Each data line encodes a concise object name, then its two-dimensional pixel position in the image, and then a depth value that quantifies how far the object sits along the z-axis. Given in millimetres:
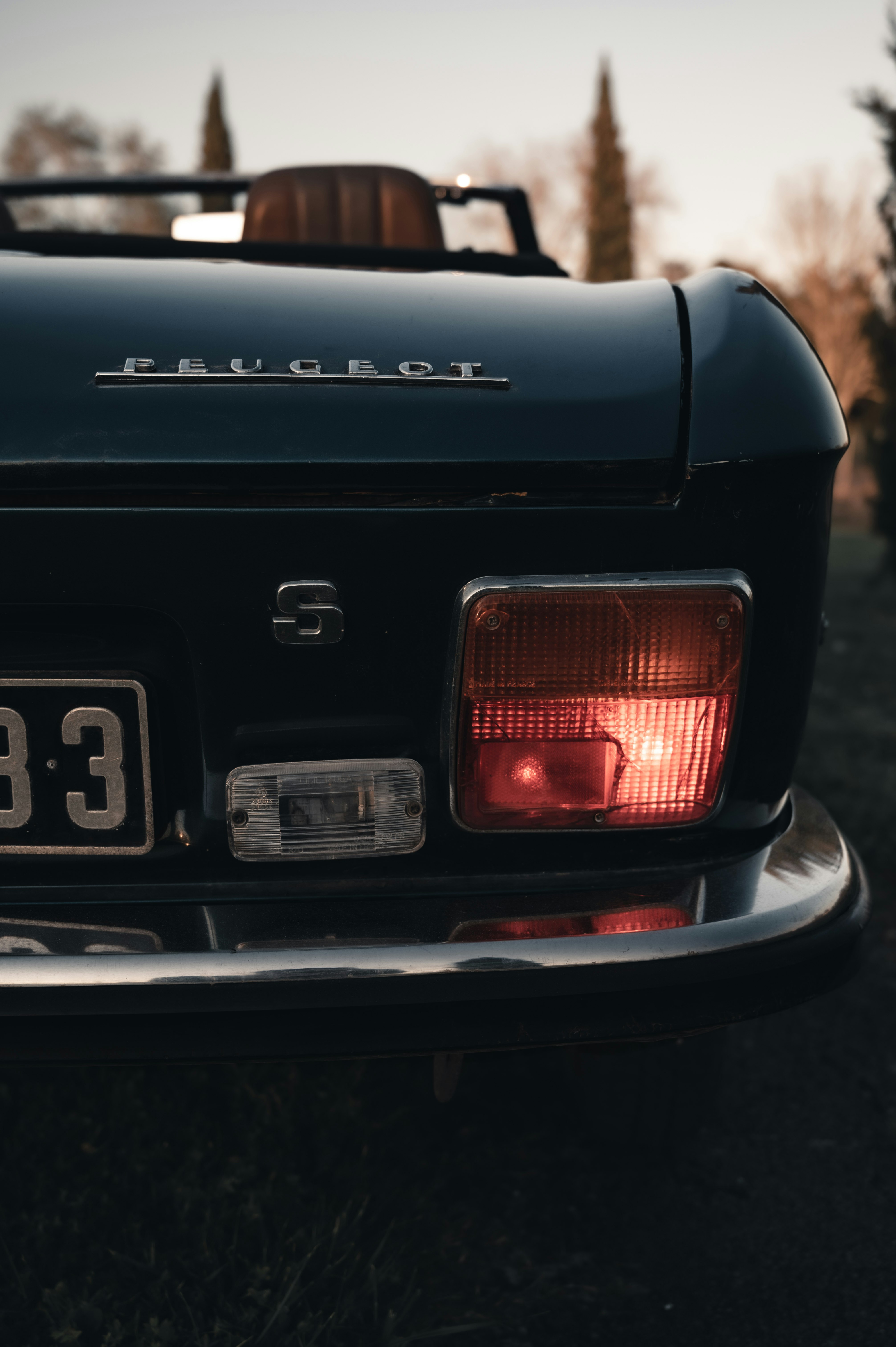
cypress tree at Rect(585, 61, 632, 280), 27406
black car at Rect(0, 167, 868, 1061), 1075
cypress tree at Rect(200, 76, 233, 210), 22766
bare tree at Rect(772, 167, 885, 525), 29297
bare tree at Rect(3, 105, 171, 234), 27078
